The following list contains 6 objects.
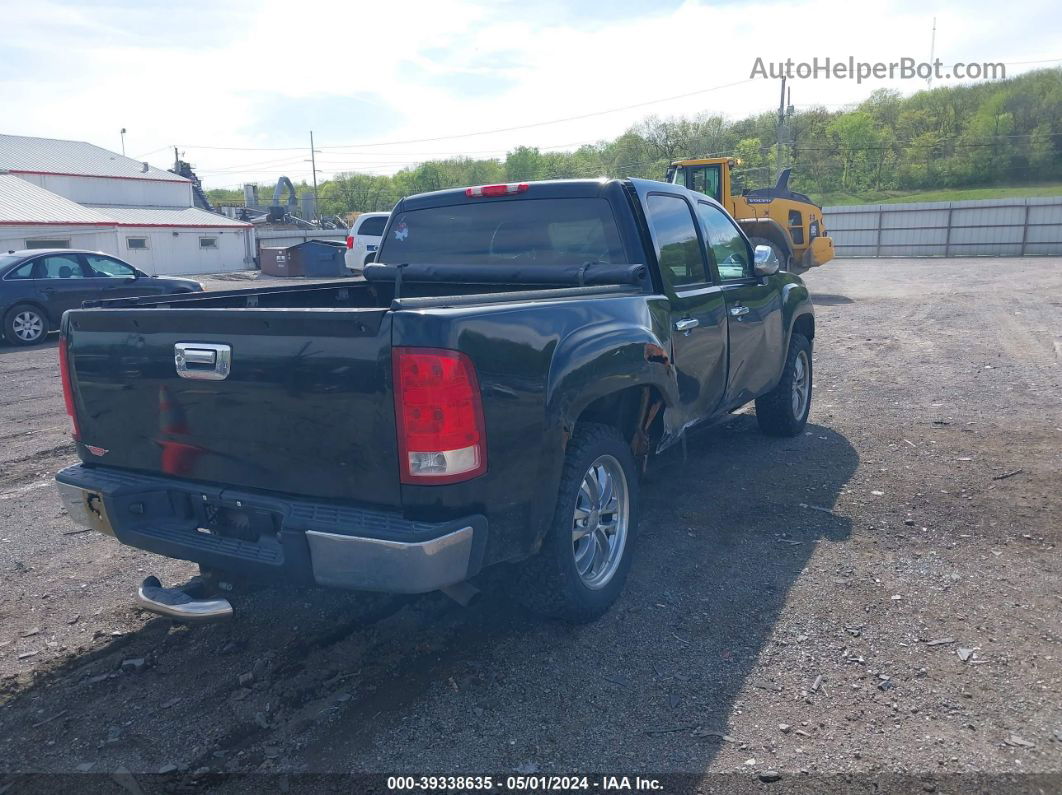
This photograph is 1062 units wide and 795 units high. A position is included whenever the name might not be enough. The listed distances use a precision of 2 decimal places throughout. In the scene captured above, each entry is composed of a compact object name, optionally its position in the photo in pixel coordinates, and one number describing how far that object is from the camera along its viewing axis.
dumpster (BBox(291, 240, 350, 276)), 33.41
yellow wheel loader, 19.66
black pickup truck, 2.78
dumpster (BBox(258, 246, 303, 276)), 33.69
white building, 31.23
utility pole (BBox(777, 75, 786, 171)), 43.79
